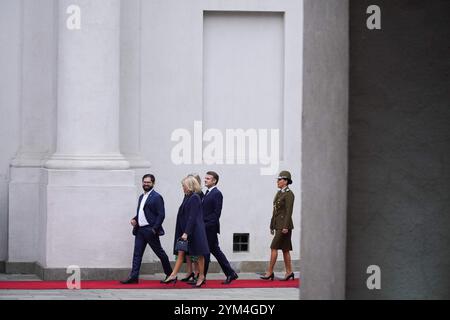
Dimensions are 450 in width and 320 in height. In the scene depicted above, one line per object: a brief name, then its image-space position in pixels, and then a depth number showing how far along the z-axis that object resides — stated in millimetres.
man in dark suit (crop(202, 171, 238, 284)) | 19312
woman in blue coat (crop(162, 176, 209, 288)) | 18594
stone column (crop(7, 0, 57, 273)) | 21141
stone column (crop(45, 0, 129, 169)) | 20188
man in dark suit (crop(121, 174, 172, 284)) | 19031
